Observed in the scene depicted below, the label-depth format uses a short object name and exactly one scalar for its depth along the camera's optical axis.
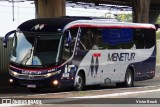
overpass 40.00
